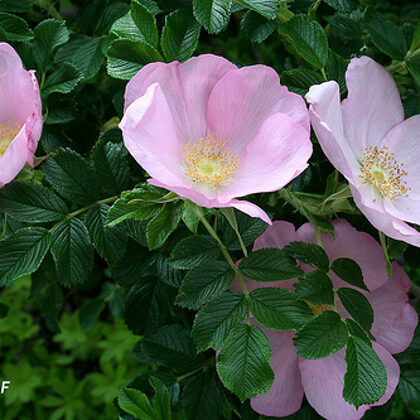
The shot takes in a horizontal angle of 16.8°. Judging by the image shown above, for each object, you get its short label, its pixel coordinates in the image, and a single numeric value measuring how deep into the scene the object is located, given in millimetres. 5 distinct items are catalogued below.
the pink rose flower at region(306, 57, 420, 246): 684
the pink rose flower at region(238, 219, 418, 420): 703
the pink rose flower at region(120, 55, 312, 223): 636
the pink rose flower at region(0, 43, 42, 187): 658
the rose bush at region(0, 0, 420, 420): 657
